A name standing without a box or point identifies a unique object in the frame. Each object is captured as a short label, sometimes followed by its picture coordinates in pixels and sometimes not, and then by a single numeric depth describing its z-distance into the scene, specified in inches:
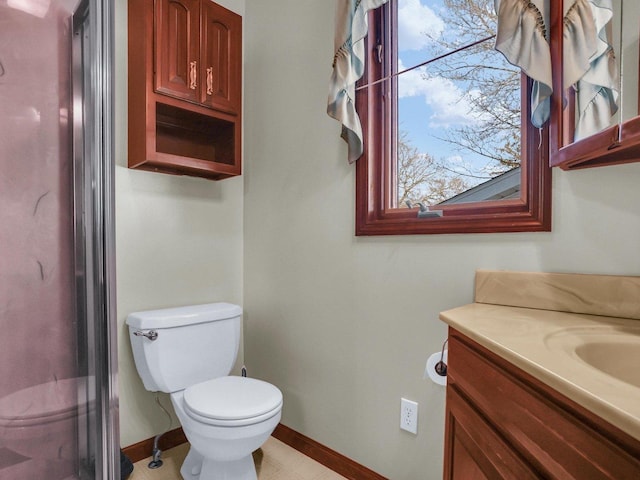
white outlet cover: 56.1
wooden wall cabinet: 62.9
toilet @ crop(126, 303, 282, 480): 53.1
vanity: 17.4
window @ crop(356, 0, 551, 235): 48.9
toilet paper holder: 48.4
